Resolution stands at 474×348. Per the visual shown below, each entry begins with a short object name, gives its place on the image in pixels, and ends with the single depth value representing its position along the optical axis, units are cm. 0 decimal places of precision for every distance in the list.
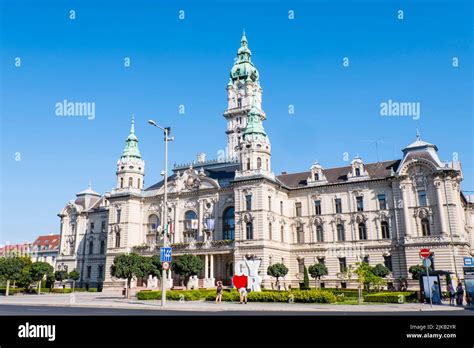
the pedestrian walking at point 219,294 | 3880
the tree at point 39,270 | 6638
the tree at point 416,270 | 5181
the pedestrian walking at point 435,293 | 3612
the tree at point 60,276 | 7444
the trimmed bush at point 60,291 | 7148
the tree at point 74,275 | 7731
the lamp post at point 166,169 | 3409
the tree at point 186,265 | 5157
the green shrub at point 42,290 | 7171
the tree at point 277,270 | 5400
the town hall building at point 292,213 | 5865
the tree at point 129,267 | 5216
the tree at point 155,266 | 5359
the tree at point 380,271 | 5338
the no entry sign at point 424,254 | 3516
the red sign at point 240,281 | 4000
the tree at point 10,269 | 6297
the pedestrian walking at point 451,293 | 3580
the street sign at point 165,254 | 3456
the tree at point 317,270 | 5624
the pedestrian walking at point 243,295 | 3753
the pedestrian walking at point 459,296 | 3494
